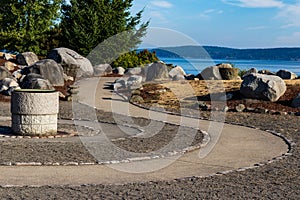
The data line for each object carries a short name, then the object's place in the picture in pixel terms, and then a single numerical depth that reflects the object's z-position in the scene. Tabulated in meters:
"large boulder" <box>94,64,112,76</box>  34.25
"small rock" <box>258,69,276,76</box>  31.20
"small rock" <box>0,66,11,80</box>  26.59
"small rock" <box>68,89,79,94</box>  22.81
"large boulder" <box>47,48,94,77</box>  30.23
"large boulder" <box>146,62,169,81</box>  30.34
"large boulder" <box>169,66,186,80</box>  31.09
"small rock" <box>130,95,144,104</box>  22.44
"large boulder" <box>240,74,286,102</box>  20.95
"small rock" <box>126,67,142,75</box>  34.56
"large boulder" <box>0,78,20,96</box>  23.27
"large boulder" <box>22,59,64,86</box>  26.09
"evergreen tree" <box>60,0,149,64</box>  40.09
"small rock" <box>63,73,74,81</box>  28.72
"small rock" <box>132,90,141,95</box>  24.17
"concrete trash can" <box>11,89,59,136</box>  12.98
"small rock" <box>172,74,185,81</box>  29.95
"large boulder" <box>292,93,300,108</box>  20.28
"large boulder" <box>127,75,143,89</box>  26.03
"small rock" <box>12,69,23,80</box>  26.89
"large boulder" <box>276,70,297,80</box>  29.59
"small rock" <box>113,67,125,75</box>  35.38
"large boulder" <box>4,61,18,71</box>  30.91
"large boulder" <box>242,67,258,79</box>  32.35
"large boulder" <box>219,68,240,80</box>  28.13
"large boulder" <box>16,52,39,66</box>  33.47
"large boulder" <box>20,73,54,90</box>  22.55
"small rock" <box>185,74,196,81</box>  30.82
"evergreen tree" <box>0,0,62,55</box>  40.22
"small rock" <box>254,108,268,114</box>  19.37
